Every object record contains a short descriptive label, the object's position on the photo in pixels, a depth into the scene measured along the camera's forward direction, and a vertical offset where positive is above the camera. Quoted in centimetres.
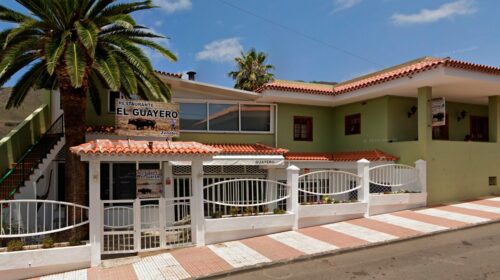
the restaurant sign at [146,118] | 1145 +83
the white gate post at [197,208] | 1119 -169
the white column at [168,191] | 1112 -152
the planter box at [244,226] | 1147 -237
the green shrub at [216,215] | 1176 -199
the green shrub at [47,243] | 961 -227
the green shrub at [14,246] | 928 -225
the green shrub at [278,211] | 1259 -202
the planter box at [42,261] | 909 -263
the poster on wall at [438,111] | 1614 +135
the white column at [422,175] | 1556 -115
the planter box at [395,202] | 1438 -209
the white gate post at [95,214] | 991 -164
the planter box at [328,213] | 1300 -223
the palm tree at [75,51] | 1111 +279
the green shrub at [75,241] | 995 -232
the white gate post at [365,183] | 1414 -132
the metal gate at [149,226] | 1054 -215
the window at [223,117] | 1878 +138
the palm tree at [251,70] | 3922 +746
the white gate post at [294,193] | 1270 -149
